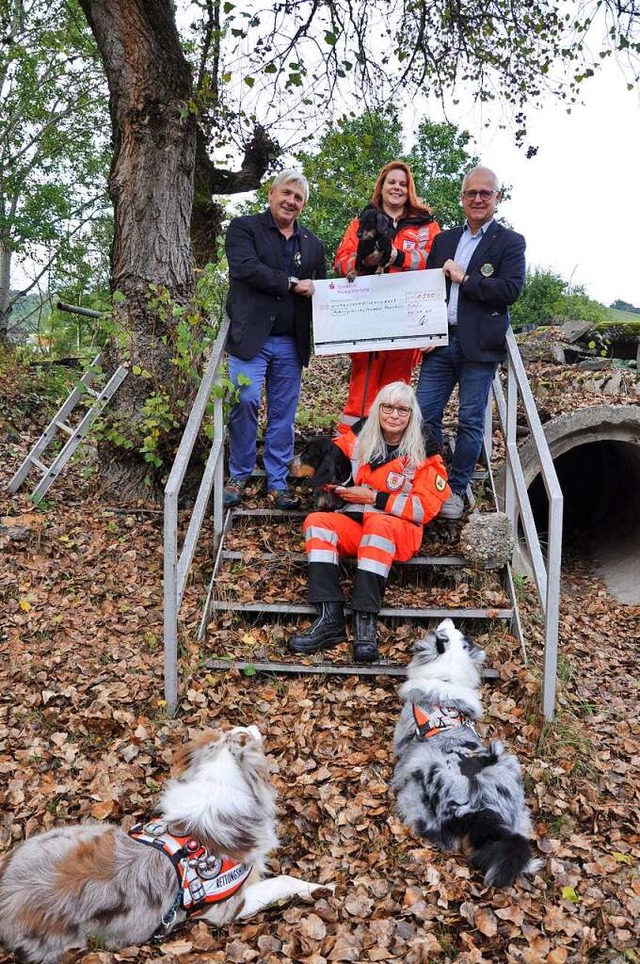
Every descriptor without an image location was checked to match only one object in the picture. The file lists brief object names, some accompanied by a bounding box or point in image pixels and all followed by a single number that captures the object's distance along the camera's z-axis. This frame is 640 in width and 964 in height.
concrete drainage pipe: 6.59
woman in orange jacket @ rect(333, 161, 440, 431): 4.96
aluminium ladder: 6.05
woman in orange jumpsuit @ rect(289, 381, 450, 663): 4.31
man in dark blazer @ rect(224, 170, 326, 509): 4.97
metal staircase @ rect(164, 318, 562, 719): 3.85
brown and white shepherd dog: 2.43
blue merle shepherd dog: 2.95
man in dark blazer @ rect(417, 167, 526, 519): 4.76
